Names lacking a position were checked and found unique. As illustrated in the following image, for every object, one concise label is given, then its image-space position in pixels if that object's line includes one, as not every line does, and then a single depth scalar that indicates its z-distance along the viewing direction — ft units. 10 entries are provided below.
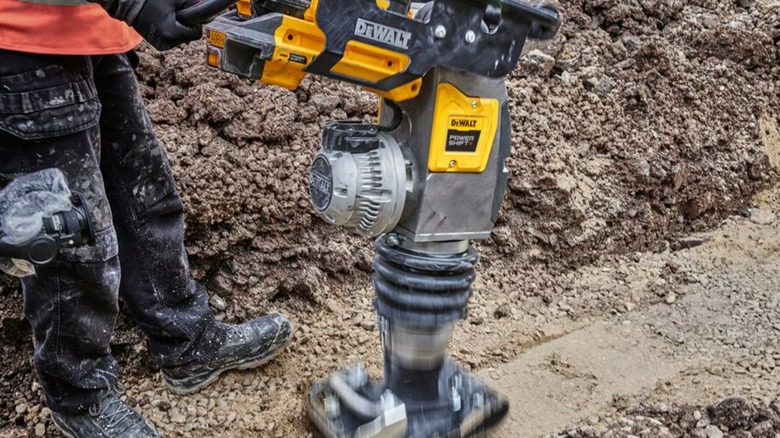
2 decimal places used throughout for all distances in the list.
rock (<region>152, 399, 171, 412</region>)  7.47
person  5.46
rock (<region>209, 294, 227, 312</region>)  8.38
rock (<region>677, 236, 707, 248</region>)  11.66
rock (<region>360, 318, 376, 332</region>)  8.84
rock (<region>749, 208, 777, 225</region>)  12.51
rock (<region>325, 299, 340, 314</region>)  8.97
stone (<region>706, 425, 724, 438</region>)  7.17
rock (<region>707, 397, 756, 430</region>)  7.36
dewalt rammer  4.65
